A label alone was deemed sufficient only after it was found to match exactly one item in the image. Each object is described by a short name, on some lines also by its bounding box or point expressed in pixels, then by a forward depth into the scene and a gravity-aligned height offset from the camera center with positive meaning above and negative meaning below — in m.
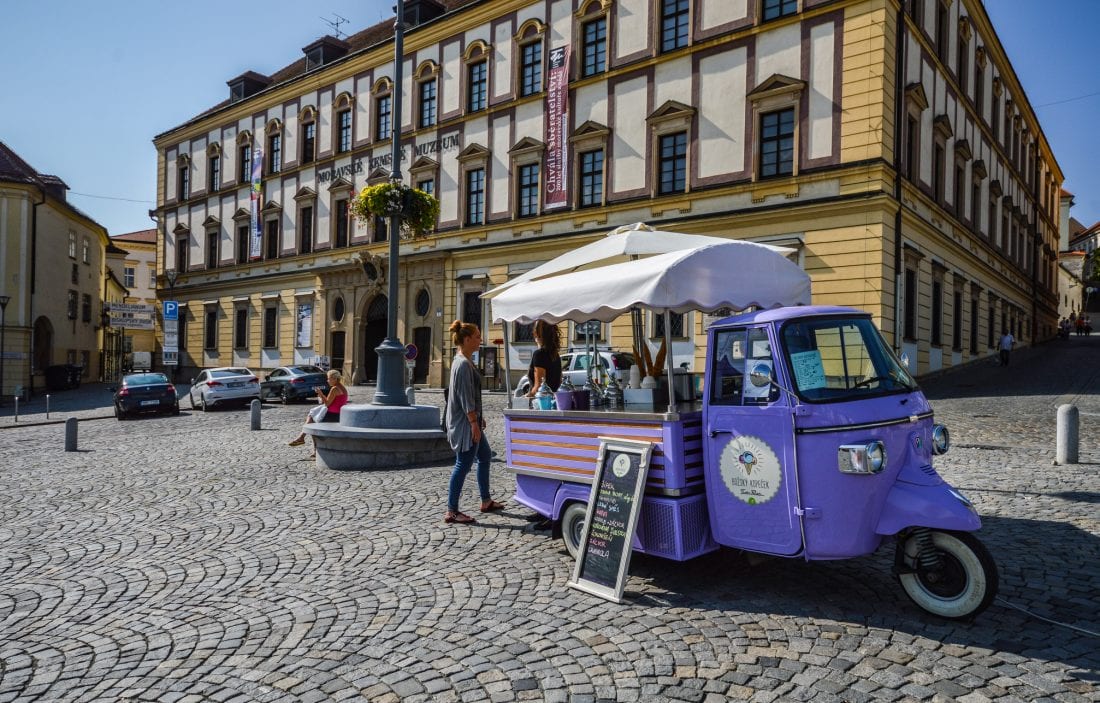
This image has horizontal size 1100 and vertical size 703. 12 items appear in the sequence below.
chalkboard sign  5.00 -1.11
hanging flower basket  12.27 +2.57
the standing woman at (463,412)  7.06 -0.52
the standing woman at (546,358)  7.58 +0.01
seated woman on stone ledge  12.62 -0.78
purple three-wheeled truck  4.43 -0.56
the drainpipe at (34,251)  38.09 +5.18
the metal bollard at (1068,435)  9.83 -0.90
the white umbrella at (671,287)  5.27 +0.58
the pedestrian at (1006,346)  28.16 +0.81
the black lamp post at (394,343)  11.51 +0.21
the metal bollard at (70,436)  14.27 -1.66
